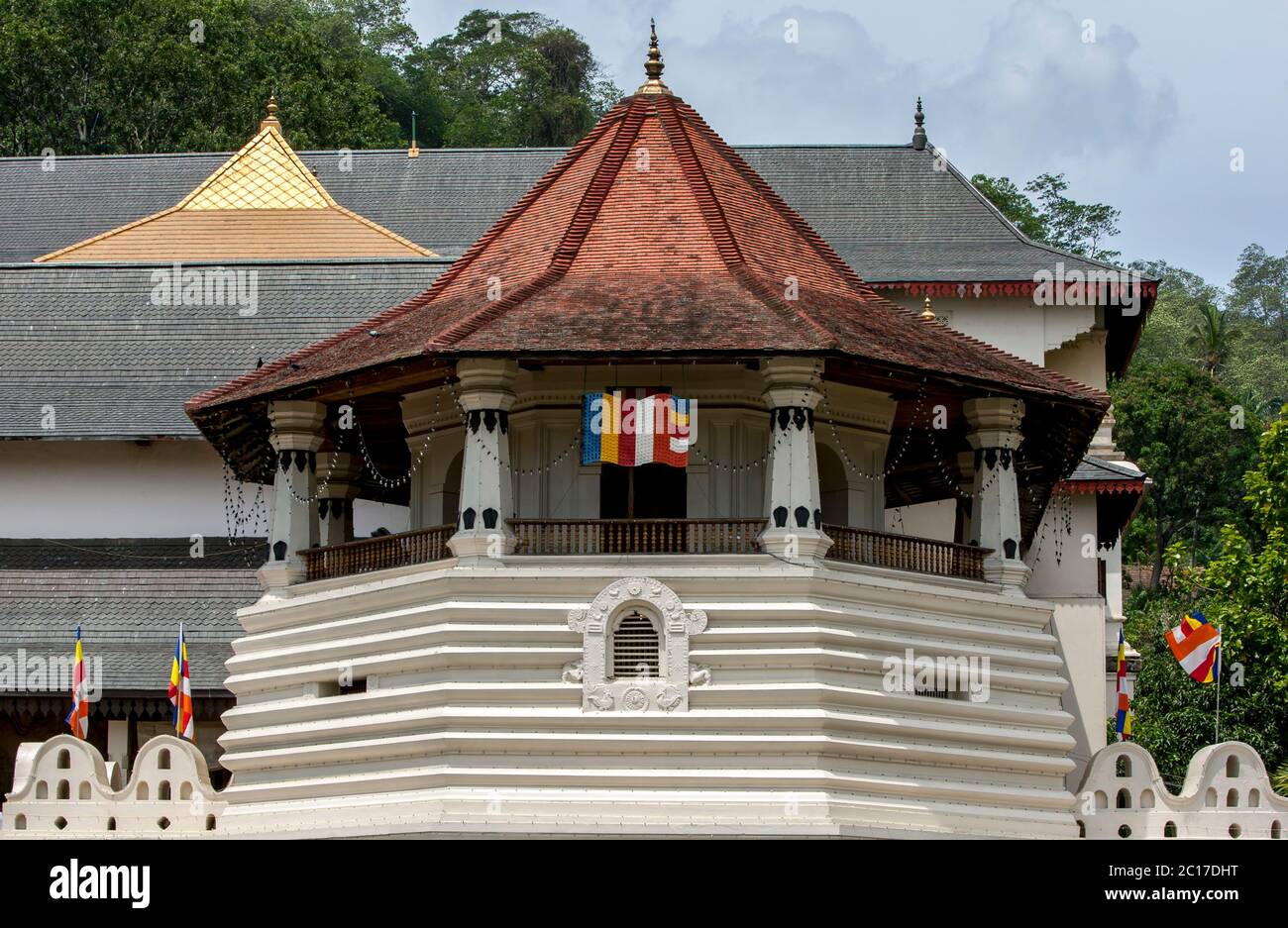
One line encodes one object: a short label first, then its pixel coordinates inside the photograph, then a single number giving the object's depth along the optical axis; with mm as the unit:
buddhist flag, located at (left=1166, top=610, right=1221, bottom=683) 37062
